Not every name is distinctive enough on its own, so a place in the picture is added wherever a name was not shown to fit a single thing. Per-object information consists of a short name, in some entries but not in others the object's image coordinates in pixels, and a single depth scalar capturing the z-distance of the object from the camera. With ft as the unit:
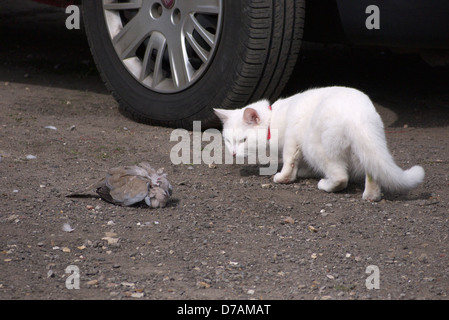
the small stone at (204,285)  17.26
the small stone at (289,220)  21.26
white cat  21.66
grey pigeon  21.91
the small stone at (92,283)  17.26
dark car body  25.99
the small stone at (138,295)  16.69
